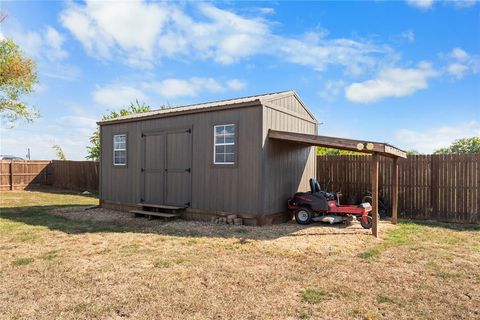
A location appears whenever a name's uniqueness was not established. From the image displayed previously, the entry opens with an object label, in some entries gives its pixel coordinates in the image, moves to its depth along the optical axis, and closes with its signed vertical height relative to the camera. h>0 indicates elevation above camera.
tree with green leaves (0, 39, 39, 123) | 15.52 +4.52
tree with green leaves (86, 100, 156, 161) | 23.94 +4.27
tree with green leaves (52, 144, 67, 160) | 30.27 +1.56
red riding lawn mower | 8.00 -1.07
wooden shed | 7.90 +0.25
